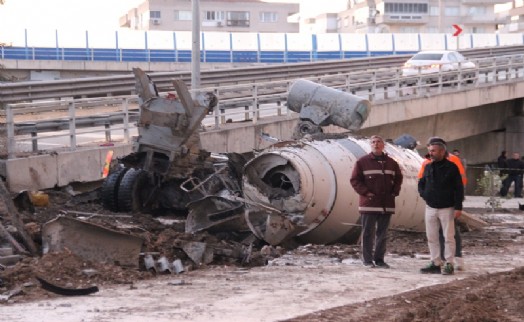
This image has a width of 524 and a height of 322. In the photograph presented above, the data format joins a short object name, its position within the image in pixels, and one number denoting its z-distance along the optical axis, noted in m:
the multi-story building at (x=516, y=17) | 123.31
